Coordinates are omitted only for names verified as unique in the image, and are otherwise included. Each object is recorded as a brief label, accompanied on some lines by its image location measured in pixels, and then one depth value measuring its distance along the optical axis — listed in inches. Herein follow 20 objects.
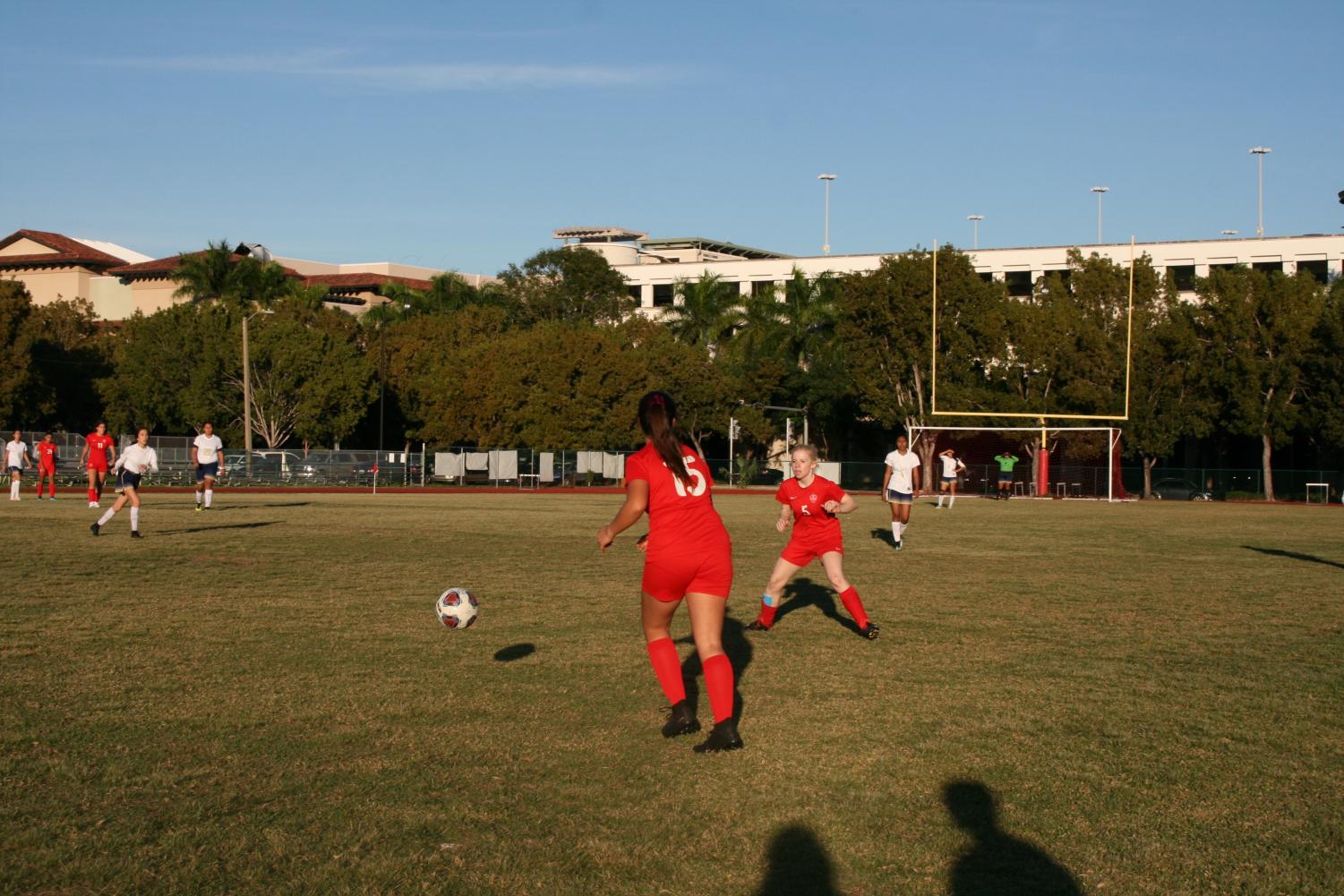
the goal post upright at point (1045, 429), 1918.1
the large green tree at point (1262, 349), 2247.8
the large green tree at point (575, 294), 3590.1
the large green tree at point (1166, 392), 2310.5
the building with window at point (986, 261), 3063.5
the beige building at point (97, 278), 3946.9
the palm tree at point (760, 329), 3063.5
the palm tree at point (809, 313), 3080.7
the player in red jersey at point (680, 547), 287.1
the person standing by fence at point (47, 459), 1475.1
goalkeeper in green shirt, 1910.7
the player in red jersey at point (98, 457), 1092.5
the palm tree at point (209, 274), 3191.4
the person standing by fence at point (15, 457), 1464.1
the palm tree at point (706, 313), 3235.7
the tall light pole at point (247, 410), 2351.1
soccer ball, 405.1
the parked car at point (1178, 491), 2358.5
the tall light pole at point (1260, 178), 3125.0
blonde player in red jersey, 466.3
